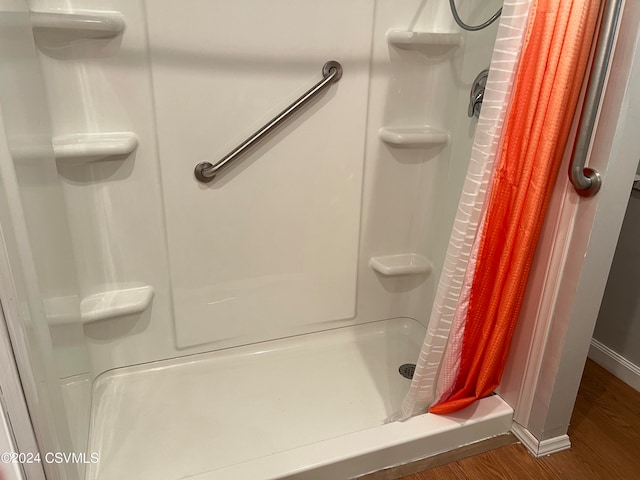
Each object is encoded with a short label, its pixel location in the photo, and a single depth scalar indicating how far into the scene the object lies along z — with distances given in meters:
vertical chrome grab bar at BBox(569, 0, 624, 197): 1.01
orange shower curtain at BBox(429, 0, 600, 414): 1.05
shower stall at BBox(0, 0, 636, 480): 1.32
